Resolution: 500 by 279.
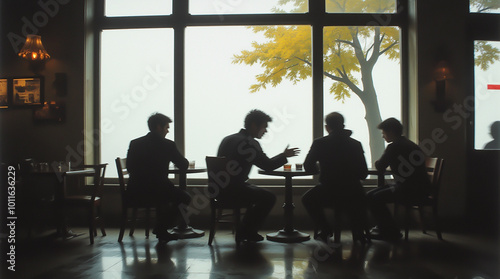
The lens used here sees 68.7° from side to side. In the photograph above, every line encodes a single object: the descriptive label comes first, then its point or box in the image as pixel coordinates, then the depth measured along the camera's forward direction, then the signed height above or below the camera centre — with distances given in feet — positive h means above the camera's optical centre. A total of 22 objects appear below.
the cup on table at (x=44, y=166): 13.39 -1.07
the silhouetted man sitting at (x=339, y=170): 11.01 -0.99
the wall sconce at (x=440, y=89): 15.16 +2.01
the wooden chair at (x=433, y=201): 12.23 -2.13
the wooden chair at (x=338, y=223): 11.14 -2.72
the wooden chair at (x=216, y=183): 11.32 -1.43
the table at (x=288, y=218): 12.22 -2.79
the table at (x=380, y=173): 12.49 -1.25
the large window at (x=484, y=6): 15.61 +5.62
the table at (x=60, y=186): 12.46 -1.66
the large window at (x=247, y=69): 16.11 +3.06
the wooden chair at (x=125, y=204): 11.99 -2.18
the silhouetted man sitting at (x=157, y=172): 11.78 -1.11
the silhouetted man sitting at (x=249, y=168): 11.44 -0.99
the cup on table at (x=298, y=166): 12.99 -1.04
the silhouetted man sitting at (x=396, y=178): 11.73 -1.33
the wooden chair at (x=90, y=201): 12.55 -2.20
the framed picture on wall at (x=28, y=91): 16.07 +2.06
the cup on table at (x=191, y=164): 13.89 -1.02
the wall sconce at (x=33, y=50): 15.52 +3.73
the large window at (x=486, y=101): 15.48 +1.54
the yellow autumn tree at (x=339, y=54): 16.10 +3.69
